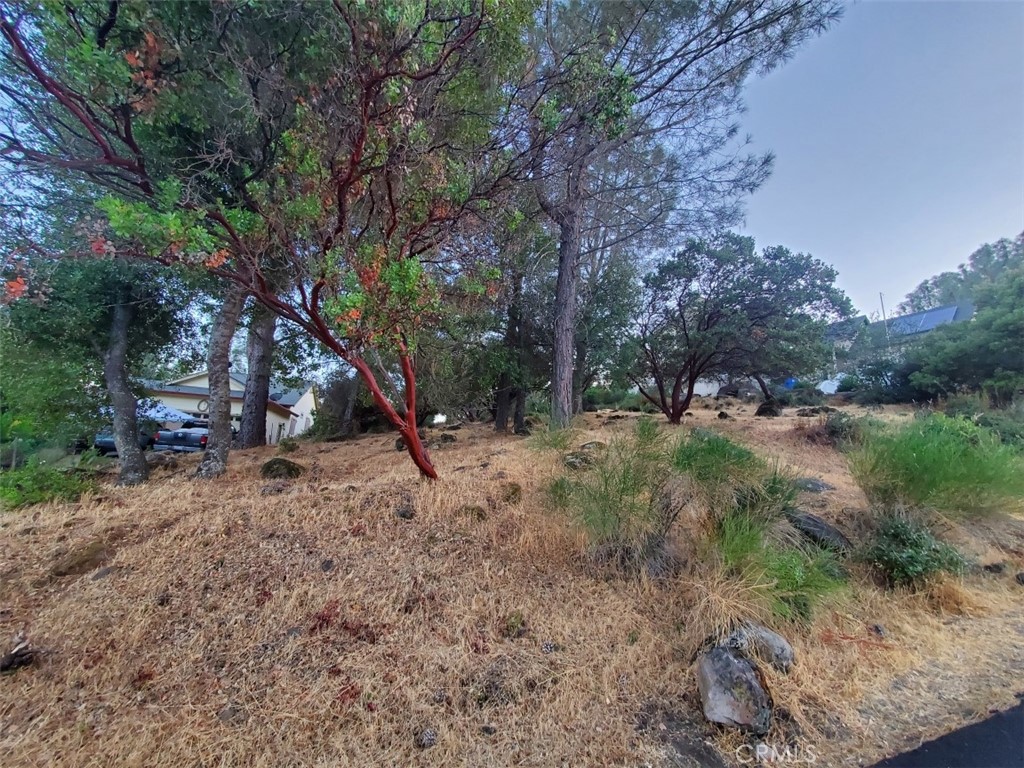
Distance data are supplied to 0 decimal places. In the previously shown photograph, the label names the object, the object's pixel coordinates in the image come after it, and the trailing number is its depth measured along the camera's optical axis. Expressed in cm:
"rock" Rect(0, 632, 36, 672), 206
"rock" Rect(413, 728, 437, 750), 187
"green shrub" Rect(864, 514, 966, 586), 316
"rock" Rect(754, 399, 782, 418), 1166
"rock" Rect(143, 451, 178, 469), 631
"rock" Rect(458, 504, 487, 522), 364
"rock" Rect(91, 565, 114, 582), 263
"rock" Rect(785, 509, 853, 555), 341
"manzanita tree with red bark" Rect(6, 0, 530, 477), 250
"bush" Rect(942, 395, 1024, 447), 612
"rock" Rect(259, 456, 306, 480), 504
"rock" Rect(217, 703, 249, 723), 190
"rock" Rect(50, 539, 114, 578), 271
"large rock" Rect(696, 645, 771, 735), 195
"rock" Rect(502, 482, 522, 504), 392
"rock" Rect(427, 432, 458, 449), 751
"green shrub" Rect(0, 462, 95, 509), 355
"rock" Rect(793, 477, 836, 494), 442
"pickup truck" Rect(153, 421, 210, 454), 1047
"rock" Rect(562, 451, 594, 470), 396
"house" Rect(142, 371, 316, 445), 1711
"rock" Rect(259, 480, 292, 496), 406
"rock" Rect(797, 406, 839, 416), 1086
